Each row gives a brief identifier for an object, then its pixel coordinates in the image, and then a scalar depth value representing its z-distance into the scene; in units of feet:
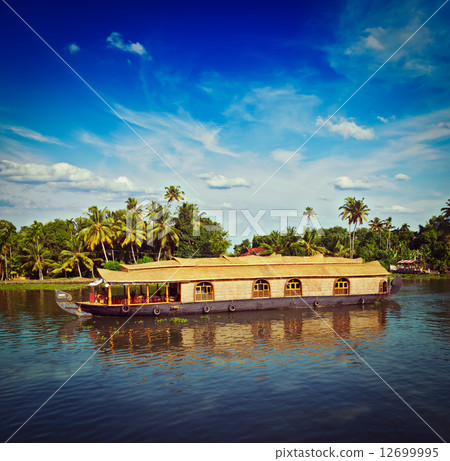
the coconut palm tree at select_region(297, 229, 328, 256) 179.64
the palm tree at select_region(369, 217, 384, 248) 270.46
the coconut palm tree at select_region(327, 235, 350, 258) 195.93
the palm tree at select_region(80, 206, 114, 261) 176.96
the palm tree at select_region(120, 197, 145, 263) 182.70
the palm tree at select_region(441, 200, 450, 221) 225.97
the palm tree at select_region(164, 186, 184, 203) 215.72
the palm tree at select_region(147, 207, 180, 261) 189.49
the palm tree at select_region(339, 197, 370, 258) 194.29
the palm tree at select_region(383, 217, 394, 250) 267.31
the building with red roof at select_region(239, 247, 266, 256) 224.94
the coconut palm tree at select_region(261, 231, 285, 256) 191.31
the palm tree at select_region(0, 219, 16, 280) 175.94
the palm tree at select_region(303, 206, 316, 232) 251.19
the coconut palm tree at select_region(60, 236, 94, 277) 180.65
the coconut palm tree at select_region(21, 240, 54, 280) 184.34
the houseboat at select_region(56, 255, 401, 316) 83.24
